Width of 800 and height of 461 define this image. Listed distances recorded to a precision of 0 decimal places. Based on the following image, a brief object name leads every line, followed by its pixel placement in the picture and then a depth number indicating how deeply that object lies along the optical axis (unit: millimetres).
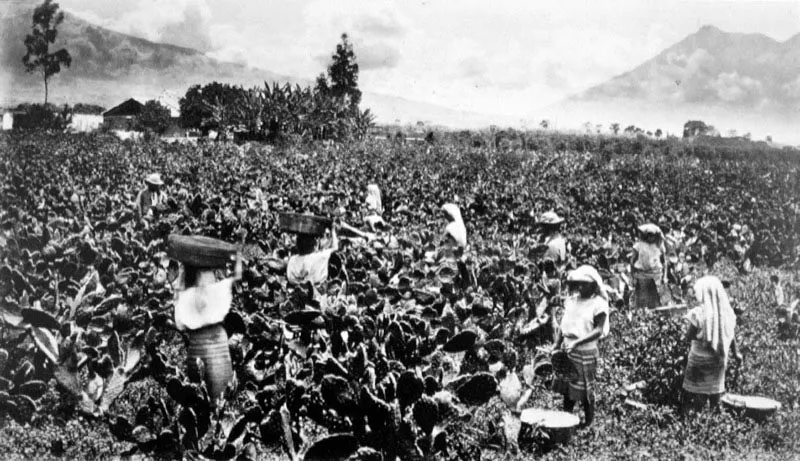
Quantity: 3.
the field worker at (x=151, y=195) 9056
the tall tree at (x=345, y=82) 13284
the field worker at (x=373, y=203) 10205
